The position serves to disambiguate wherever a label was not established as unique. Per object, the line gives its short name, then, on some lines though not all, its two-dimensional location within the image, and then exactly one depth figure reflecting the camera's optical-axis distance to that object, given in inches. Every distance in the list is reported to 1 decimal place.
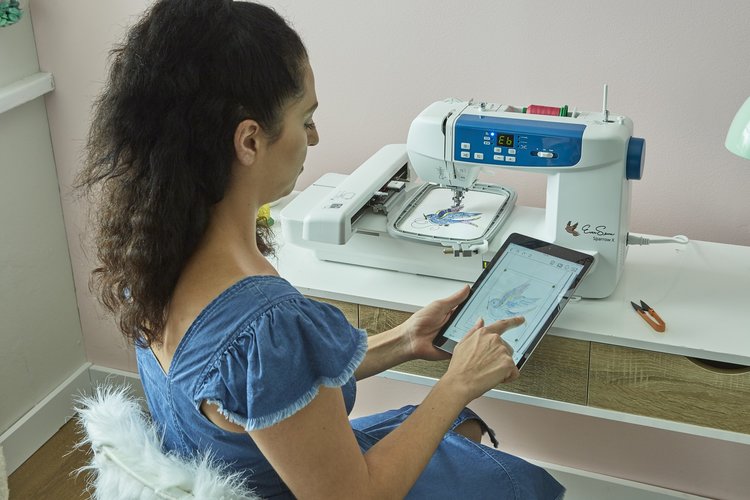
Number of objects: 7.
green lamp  59.4
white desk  60.0
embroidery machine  61.1
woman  43.2
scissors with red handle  59.7
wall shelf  84.0
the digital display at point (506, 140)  61.7
